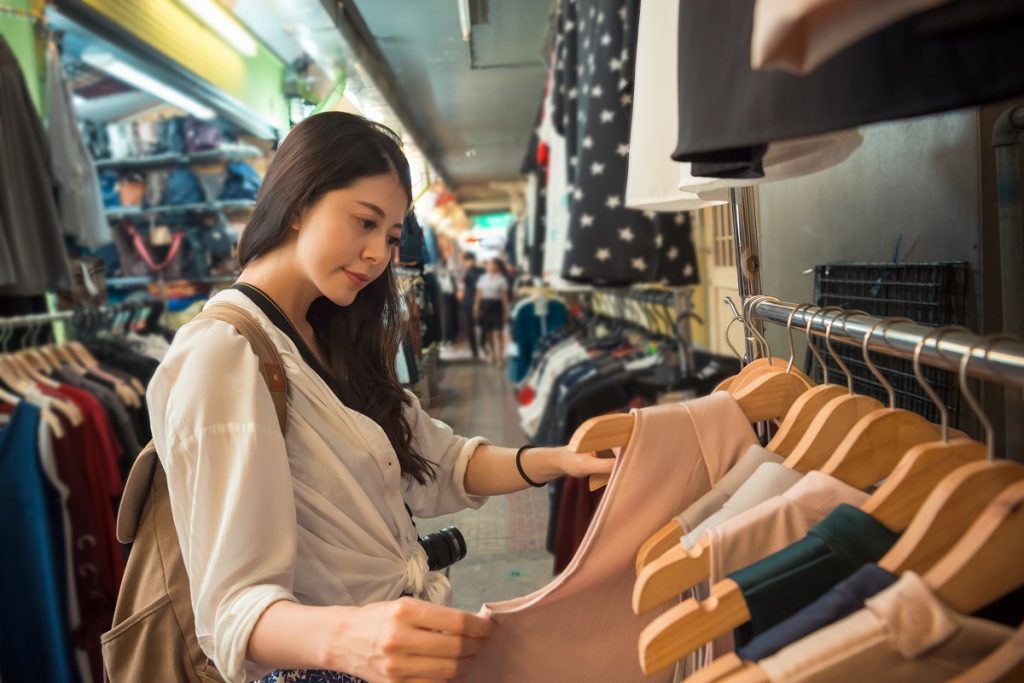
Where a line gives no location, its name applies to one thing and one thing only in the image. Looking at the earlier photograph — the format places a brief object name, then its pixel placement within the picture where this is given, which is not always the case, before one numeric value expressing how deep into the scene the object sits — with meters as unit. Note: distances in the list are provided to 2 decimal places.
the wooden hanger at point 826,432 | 0.78
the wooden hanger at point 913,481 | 0.64
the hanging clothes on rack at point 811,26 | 0.44
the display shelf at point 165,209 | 4.98
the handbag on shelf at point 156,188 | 5.16
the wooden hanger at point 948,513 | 0.59
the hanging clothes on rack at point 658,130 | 1.13
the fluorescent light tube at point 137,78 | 3.81
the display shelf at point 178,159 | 5.02
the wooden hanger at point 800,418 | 0.84
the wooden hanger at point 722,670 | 0.56
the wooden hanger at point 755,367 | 0.98
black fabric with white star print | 1.75
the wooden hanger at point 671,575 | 0.63
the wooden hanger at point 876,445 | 0.73
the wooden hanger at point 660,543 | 0.76
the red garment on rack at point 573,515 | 1.84
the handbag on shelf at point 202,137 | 5.09
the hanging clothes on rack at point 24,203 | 2.41
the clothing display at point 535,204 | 2.75
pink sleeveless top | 0.81
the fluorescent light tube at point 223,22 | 3.40
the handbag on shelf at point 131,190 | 5.13
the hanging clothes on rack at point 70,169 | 2.77
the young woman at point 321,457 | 0.73
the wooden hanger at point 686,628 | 0.58
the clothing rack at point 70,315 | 2.14
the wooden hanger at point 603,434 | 0.81
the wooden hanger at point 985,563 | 0.55
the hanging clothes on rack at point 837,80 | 0.49
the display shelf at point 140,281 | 4.96
